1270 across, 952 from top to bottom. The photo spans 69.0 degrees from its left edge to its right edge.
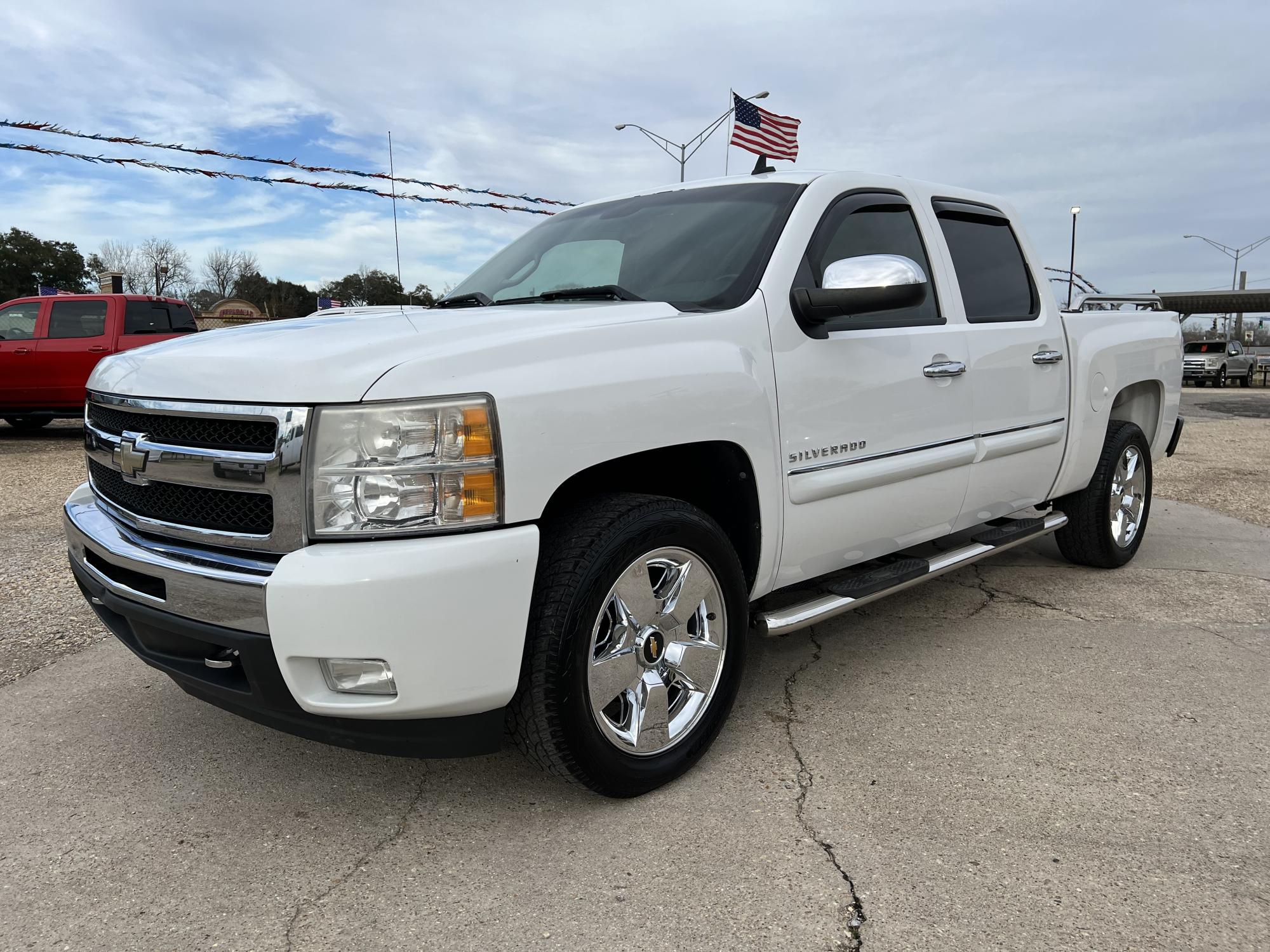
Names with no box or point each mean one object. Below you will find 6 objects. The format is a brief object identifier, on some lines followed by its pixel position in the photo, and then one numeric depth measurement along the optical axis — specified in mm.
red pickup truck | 11953
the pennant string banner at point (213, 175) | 7266
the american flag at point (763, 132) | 11180
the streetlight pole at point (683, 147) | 19516
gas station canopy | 57500
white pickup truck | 2094
